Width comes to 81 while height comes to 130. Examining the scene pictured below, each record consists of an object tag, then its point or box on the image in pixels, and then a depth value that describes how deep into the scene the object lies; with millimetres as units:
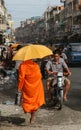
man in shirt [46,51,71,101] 12266
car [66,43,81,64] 34906
